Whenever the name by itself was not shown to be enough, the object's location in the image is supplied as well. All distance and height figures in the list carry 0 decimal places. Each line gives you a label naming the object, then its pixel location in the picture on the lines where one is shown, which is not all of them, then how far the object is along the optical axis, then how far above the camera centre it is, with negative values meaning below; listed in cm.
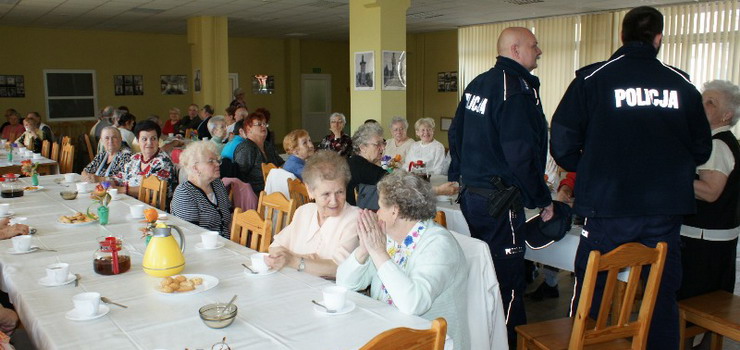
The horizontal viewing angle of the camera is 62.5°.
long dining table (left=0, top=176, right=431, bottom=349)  180 -67
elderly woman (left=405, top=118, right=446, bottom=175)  627 -46
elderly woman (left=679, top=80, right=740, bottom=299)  298 -55
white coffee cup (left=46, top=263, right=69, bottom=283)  230 -63
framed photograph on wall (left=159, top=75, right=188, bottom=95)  1445 +54
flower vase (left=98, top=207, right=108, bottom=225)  342 -60
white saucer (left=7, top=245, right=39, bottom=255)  276 -65
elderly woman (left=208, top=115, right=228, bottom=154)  712 -26
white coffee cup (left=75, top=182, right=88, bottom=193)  454 -60
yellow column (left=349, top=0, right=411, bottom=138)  766 +82
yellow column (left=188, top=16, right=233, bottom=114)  1148 +93
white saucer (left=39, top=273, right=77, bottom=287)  230 -66
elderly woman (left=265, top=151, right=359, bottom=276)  267 -53
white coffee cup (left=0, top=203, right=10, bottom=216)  367 -61
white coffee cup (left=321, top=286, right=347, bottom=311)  197 -62
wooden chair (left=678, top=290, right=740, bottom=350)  271 -95
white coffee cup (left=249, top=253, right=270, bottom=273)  246 -63
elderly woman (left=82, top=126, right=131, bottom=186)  526 -46
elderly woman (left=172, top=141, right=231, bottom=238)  357 -50
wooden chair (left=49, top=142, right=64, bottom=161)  764 -55
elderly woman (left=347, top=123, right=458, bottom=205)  400 -37
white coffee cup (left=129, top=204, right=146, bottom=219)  358 -61
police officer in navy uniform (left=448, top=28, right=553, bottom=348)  281 -22
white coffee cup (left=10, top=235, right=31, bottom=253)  276 -62
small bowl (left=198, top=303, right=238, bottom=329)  185 -65
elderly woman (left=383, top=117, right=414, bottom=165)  688 -38
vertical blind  940 +112
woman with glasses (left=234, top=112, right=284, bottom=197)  534 -41
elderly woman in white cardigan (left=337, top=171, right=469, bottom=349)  198 -53
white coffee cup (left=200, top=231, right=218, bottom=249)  287 -63
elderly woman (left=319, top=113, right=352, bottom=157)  705 -39
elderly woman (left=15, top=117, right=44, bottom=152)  854 -42
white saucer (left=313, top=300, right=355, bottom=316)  196 -66
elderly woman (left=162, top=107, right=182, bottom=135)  1180 -29
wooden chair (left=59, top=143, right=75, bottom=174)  719 -61
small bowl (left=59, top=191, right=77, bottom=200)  429 -61
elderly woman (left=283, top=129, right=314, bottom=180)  509 -31
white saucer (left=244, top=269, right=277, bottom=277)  244 -67
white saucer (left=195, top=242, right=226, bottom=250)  289 -66
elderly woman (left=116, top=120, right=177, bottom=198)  484 -45
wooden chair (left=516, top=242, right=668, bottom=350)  217 -75
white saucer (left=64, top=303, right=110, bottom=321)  194 -66
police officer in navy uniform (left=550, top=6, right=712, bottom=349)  254 -17
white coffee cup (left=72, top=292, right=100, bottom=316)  194 -63
